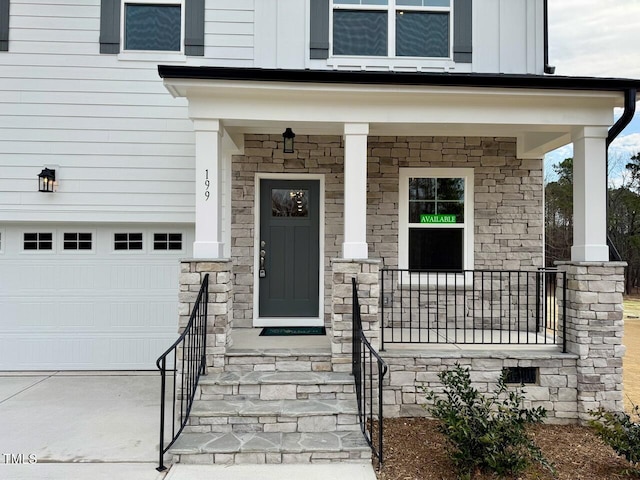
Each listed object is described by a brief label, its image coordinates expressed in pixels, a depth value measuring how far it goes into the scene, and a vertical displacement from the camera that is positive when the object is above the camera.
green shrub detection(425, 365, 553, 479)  3.08 -1.53
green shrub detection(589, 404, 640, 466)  3.23 -1.58
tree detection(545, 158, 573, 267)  18.24 +1.62
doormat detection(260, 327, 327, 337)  5.16 -1.16
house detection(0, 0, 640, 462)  5.54 +0.92
